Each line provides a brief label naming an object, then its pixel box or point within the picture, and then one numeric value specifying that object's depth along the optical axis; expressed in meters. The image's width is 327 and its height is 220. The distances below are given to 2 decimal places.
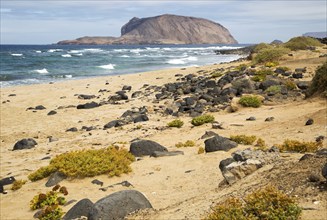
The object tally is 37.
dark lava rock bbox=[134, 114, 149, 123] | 17.57
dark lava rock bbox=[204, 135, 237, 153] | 11.02
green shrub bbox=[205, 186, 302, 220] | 4.60
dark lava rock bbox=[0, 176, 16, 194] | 10.23
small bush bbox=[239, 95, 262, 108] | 17.33
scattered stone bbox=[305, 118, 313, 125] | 12.22
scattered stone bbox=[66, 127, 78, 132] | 17.12
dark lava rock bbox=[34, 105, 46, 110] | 23.14
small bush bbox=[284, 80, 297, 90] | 19.47
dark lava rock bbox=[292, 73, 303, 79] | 22.28
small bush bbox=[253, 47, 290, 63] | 31.83
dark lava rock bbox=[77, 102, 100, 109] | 22.70
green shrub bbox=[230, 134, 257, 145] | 11.38
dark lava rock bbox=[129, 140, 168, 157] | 11.75
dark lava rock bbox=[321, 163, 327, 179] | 5.32
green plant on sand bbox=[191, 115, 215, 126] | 15.40
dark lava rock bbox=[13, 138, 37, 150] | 14.50
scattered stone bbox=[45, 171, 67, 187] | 9.86
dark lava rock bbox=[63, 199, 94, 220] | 7.19
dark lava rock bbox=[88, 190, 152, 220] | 6.32
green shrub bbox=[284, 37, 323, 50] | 40.44
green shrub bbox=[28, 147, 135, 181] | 9.96
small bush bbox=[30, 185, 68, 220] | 7.83
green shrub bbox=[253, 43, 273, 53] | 42.74
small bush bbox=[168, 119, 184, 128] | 15.58
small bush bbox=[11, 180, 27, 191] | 9.89
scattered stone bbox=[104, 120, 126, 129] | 16.97
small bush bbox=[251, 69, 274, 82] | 22.86
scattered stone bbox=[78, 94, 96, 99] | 26.23
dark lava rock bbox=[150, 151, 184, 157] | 11.35
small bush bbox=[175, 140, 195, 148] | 12.27
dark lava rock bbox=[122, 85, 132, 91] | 28.84
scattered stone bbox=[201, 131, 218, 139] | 13.06
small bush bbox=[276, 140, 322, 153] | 9.12
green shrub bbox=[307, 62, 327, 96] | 15.88
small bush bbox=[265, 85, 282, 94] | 18.95
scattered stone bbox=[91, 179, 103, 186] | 9.56
